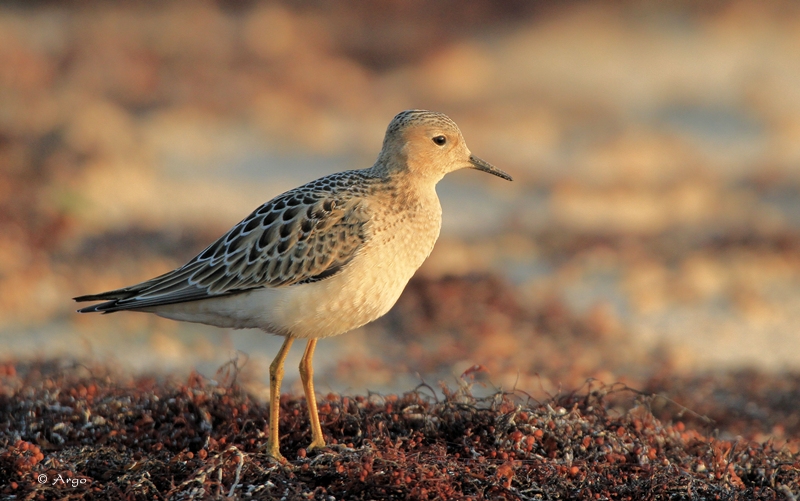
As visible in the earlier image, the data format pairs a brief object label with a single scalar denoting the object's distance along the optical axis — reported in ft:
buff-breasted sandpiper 35.81
